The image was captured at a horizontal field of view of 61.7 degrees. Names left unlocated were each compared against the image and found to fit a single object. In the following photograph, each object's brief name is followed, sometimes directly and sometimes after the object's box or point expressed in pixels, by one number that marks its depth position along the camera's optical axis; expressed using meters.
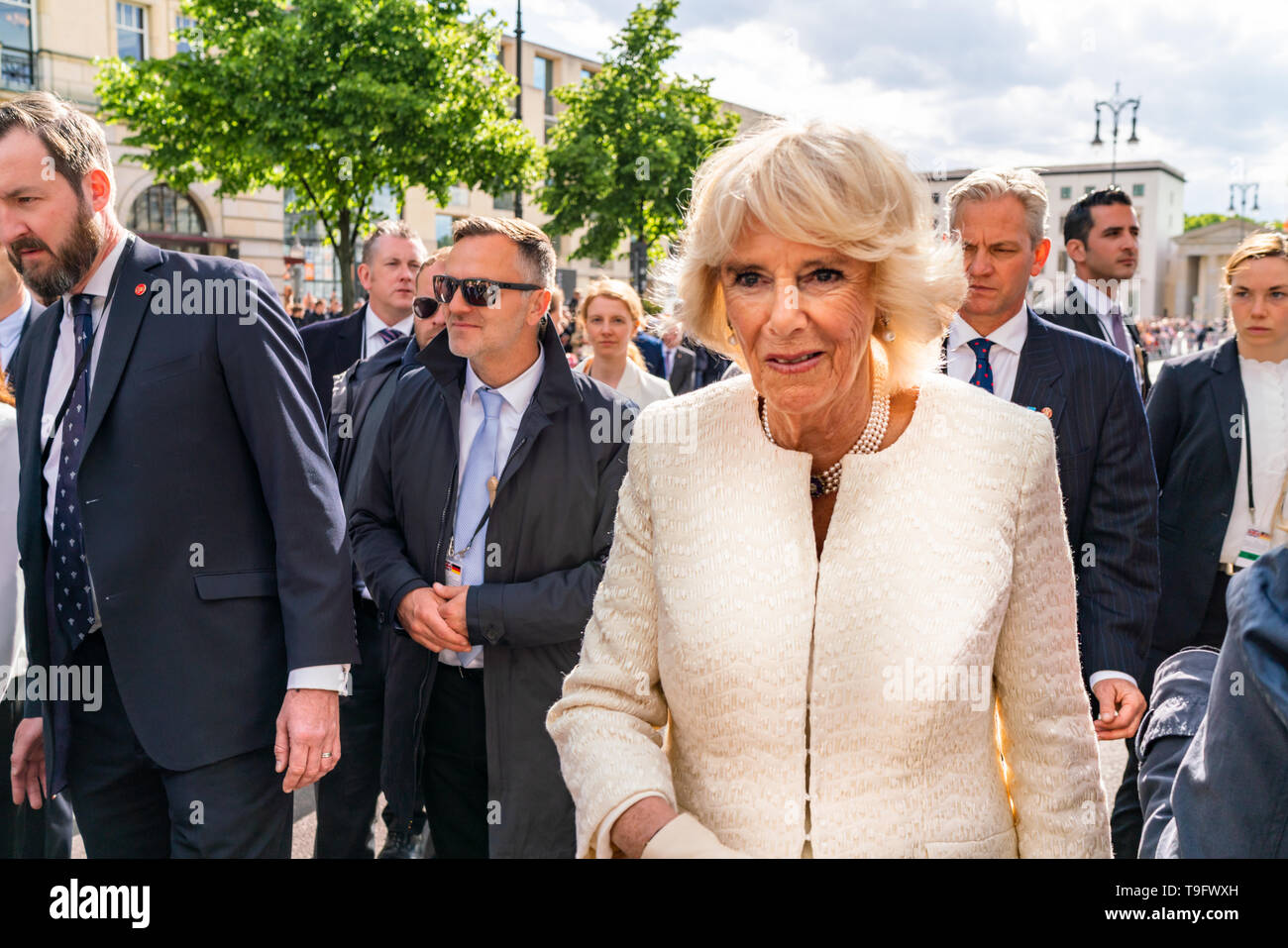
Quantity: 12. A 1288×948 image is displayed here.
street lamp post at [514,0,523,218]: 20.75
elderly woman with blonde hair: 1.77
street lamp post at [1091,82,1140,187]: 26.10
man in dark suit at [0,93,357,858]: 2.87
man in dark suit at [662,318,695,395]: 10.10
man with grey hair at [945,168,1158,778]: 3.06
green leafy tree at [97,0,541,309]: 18.17
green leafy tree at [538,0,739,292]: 25.22
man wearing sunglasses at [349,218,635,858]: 3.42
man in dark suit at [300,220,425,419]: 6.01
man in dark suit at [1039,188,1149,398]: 5.70
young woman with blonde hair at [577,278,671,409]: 6.86
